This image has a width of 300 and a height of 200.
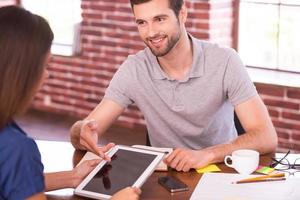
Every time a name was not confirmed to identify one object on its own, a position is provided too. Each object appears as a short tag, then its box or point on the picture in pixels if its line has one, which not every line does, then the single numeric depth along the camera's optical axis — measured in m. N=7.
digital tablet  2.45
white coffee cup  2.59
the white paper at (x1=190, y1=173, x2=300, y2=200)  2.40
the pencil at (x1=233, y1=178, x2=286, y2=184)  2.52
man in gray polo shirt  2.99
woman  2.04
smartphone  2.49
